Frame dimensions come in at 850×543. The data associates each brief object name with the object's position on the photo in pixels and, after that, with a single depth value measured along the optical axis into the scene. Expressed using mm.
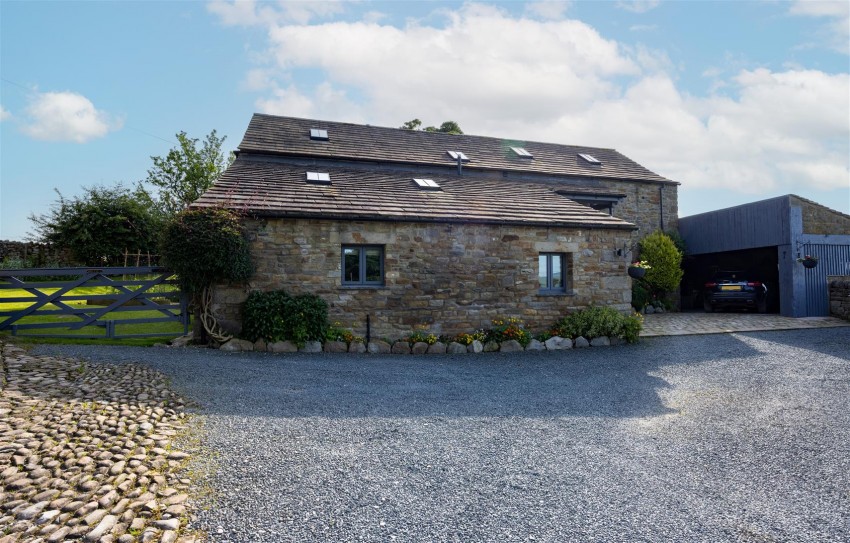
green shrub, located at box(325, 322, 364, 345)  10086
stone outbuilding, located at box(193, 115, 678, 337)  10383
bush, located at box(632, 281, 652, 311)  16422
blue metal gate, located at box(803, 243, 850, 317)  14102
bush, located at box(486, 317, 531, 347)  10945
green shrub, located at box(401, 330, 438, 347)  10500
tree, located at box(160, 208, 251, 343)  9562
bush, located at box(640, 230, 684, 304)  16750
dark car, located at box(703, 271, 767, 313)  15742
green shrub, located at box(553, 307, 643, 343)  11312
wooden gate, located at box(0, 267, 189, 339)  9922
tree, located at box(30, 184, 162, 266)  19828
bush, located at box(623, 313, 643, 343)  11406
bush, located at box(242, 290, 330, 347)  9727
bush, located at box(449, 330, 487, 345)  10812
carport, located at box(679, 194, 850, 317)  13953
